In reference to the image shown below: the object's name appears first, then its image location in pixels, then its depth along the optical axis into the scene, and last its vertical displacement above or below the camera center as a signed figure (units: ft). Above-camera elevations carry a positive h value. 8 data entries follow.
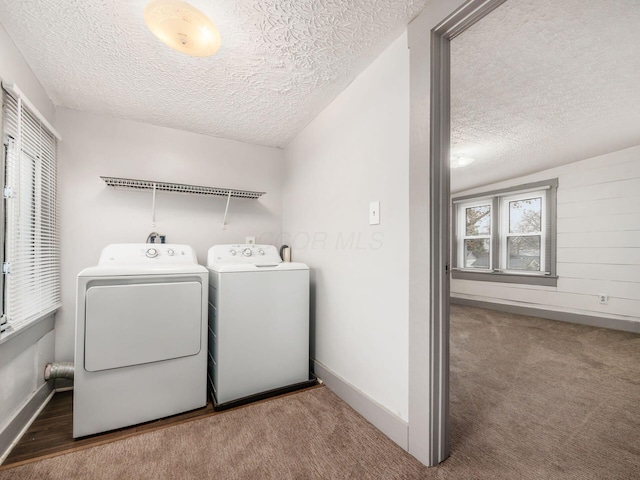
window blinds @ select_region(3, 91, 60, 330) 4.57 +0.46
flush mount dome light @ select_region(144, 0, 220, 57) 3.52 +3.12
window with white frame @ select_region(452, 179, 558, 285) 13.71 +0.48
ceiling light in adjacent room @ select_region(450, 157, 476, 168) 11.16 +3.56
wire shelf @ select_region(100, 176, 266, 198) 6.85 +1.55
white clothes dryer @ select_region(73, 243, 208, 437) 4.75 -2.05
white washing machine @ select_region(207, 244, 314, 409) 5.78 -2.10
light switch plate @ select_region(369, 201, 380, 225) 5.14 +0.59
